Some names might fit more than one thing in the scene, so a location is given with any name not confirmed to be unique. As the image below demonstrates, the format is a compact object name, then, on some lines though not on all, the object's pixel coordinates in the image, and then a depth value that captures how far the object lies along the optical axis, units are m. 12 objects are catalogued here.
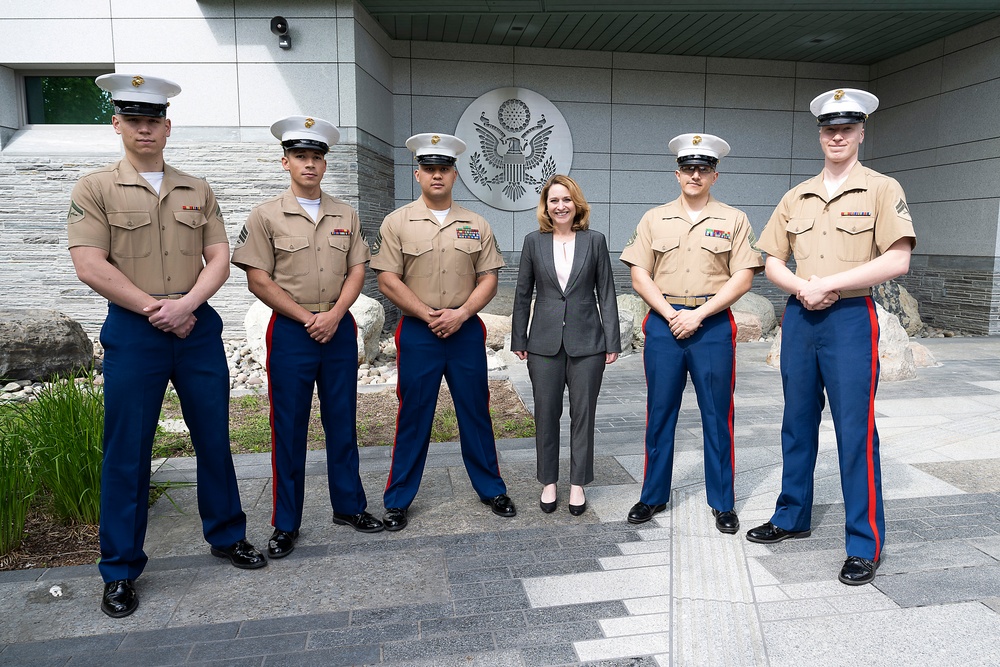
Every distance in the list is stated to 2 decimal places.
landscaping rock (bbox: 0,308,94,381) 6.91
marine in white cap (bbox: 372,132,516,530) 3.66
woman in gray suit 3.70
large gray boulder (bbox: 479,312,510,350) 9.52
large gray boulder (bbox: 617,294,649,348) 10.15
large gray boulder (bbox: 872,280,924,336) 11.11
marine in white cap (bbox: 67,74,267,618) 2.85
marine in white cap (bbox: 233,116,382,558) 3.37
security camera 8.73
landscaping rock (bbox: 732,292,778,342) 10.12
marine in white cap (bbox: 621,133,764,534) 3.54
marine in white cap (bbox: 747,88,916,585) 3.06
